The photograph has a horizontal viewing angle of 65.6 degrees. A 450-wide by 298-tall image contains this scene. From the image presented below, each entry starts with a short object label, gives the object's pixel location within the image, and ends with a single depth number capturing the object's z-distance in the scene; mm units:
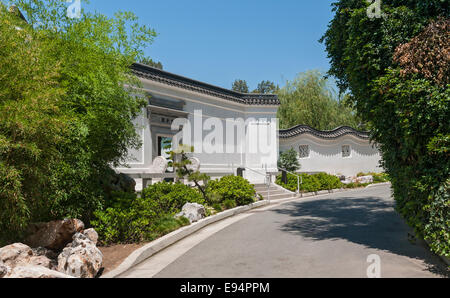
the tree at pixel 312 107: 30656
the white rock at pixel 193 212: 9781
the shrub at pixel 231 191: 12617
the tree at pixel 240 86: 70562
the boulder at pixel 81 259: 5312
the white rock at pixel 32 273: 4250
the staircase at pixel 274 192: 16375
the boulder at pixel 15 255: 5211
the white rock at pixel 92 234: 7035
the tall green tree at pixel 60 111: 5129
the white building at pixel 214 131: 14547
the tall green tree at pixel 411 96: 5117
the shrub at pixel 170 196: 10109
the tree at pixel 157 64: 50394
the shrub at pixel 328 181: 19859
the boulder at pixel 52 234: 6457
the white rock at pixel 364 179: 23919
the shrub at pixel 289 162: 21172
